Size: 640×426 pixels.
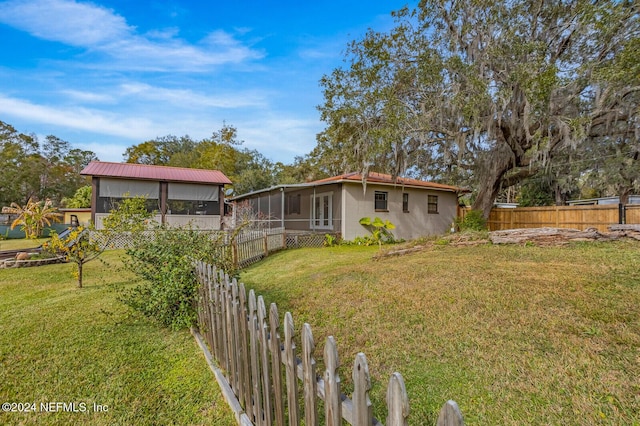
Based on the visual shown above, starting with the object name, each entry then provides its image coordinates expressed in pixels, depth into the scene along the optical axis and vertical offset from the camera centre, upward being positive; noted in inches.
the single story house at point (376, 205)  535.8 +20.2
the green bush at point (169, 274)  138.0 -26.8
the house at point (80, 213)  913.9 +7.5
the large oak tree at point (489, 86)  387.9 +179.0
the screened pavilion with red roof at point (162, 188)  594.9 +57.6
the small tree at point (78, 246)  227.8 -23.0
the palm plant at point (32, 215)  507.9 +0.7
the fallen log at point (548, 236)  326.0 -22.3
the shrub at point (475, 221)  553.9 -10.7
